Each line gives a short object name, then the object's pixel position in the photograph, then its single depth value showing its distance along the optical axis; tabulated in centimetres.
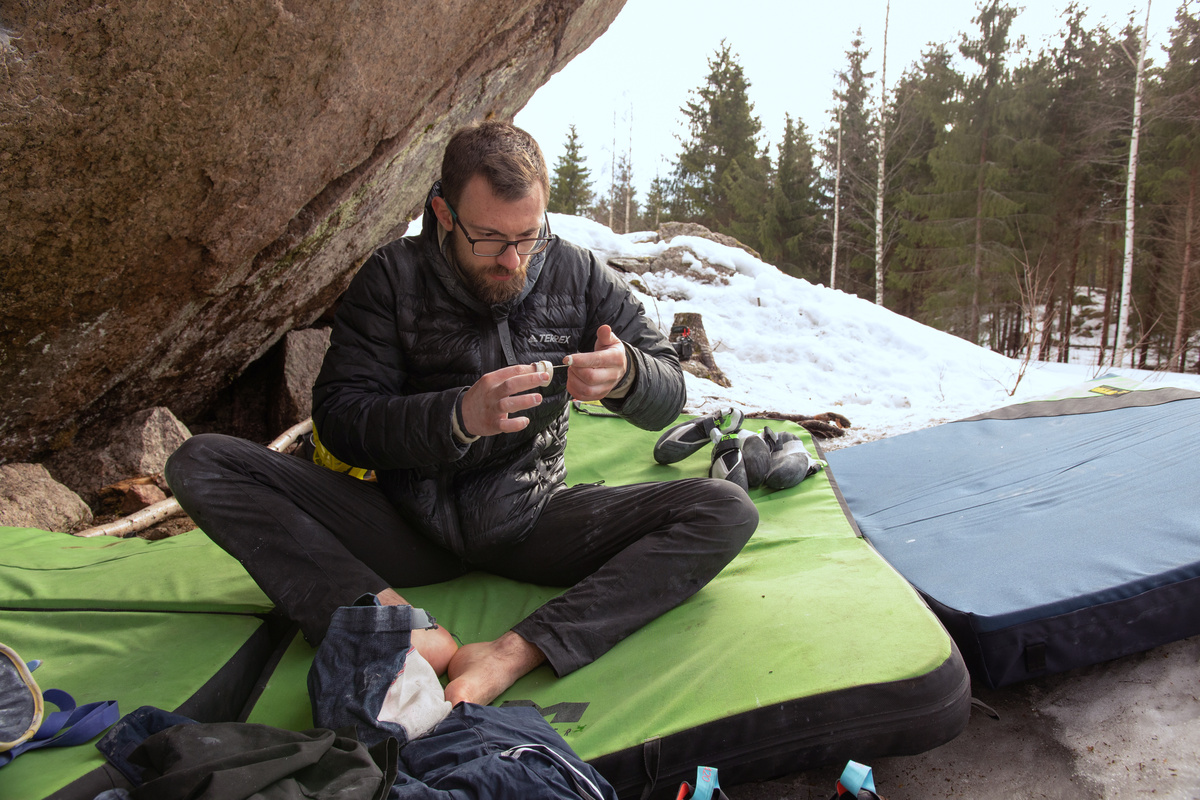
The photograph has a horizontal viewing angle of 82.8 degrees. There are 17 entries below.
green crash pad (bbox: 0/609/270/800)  151
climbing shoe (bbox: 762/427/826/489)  283
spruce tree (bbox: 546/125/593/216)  2370
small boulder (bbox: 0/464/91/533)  278
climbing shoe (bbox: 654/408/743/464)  317
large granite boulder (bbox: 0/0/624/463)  192
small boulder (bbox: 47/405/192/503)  314
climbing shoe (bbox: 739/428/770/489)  287
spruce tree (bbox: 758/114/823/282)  1934
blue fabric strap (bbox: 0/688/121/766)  125
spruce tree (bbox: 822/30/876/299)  1850
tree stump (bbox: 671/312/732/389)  593
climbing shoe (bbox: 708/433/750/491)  278
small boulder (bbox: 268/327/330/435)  400
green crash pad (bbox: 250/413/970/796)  139
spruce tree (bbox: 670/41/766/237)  2073
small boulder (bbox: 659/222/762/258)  1064
